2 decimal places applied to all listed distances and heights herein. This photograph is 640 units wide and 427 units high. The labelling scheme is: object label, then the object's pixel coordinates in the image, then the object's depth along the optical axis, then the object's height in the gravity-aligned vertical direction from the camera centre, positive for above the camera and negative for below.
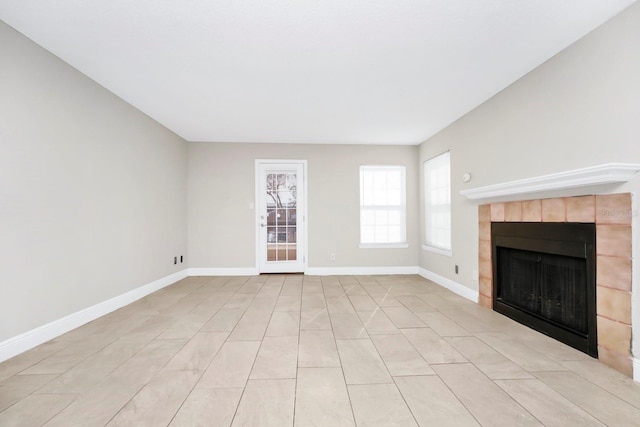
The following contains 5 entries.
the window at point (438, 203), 4.30 +0.21
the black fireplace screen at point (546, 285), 2.26 -0.64
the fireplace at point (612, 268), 1.88 -0.37
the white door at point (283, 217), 5.21 -0.01
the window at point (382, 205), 5.32 +0.21
